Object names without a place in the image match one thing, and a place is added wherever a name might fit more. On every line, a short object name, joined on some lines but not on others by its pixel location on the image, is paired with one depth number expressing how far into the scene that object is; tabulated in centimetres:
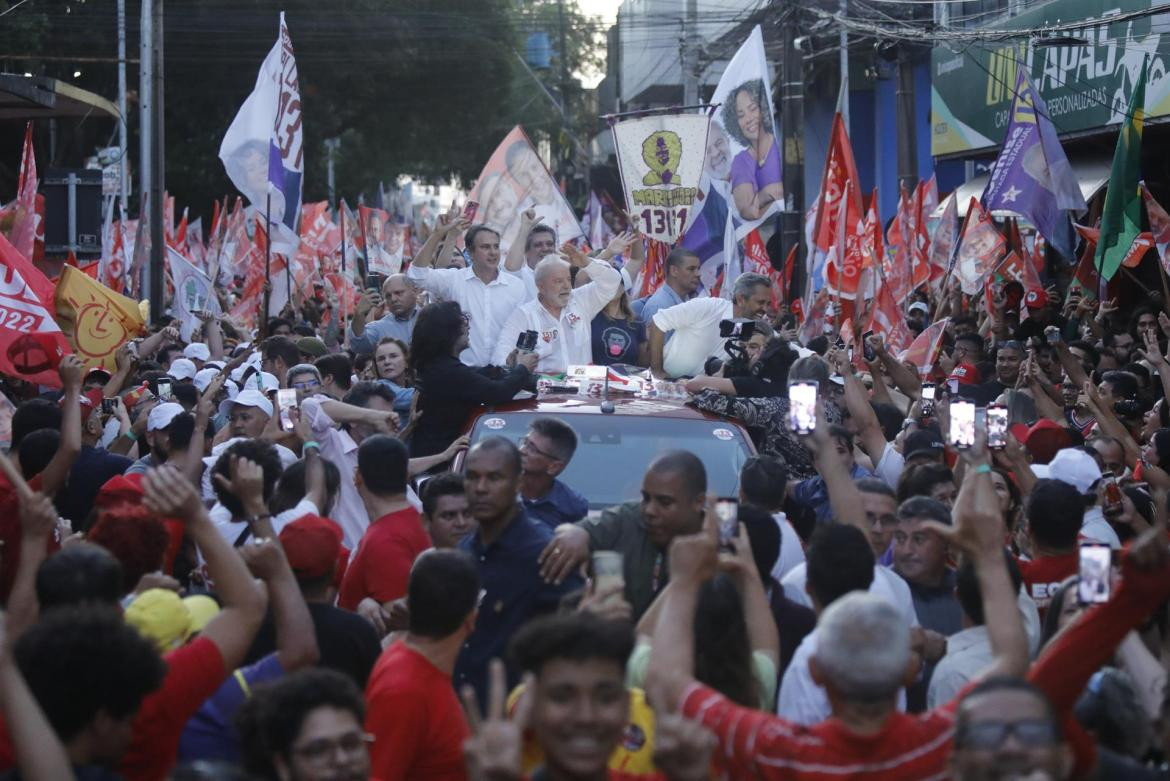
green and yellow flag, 1271
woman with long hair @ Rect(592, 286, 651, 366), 977
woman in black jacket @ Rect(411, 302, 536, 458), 798
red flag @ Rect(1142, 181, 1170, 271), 1303
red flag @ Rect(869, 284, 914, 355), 1433
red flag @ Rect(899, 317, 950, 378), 1261
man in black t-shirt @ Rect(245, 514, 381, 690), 473
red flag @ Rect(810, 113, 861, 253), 1555
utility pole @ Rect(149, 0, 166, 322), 2098
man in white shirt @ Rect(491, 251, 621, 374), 950
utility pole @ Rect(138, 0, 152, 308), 2147
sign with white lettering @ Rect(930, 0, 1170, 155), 1728
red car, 731
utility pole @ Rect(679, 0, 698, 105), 3688
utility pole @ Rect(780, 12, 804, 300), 1970
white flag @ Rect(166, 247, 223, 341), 1772
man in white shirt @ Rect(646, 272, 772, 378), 948
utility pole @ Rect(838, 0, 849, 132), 2801
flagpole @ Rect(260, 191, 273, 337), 1367
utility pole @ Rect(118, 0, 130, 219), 2795
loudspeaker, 1856
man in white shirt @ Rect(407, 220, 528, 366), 1023
